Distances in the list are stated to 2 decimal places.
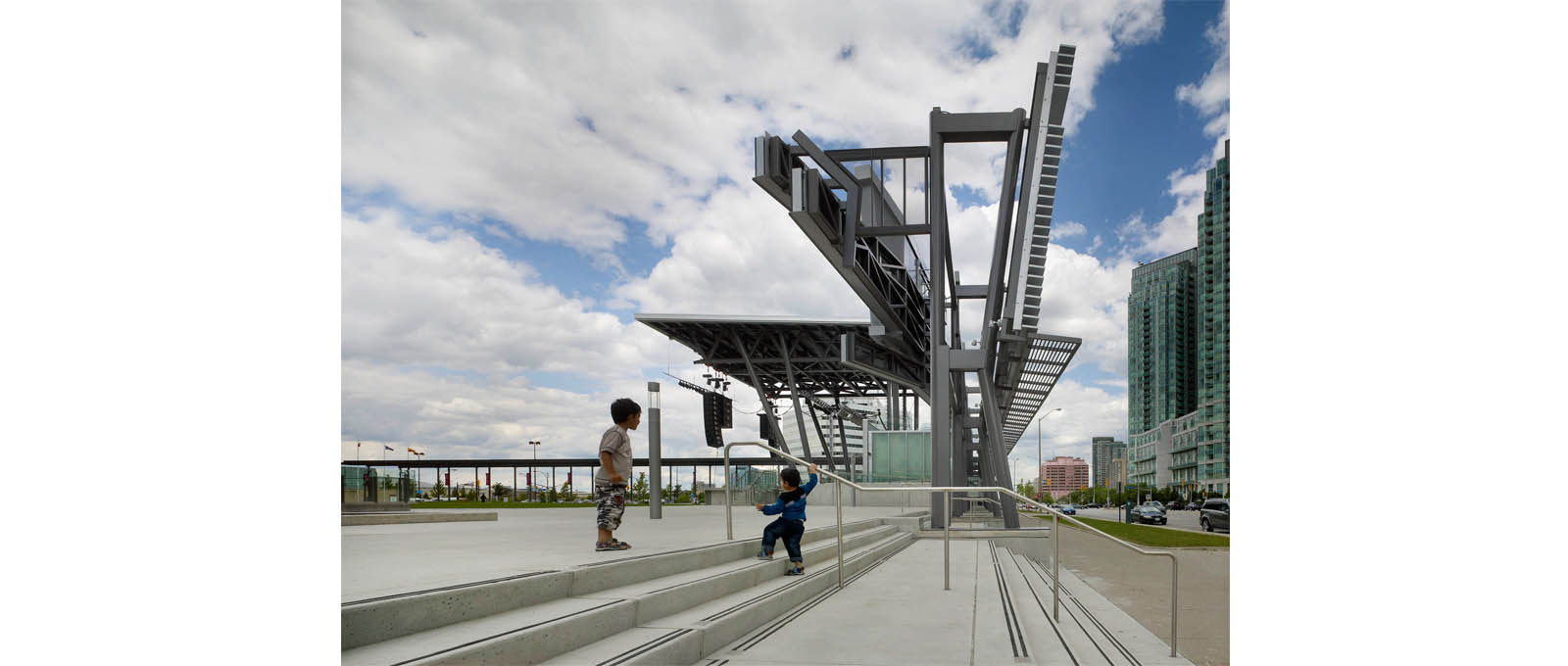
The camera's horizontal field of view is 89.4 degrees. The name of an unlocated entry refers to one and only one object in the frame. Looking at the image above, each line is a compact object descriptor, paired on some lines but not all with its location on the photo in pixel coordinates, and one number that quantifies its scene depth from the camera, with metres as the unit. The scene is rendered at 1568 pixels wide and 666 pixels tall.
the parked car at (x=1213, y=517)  21.16
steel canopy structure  12.95
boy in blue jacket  6.31
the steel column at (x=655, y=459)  13.08
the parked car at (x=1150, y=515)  30.47
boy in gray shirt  5.59
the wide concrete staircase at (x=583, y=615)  2.88
